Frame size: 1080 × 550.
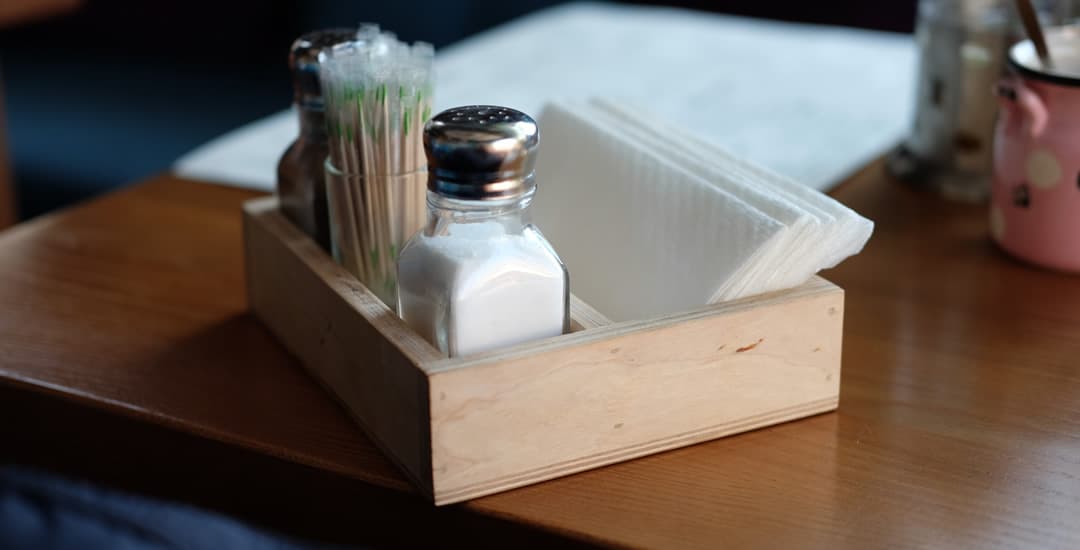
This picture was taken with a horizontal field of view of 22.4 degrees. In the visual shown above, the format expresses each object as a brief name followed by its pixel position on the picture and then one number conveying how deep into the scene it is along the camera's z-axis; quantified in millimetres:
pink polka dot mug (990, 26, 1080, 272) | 1252
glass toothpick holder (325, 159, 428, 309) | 1128
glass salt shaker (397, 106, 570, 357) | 1041
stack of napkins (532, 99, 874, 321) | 1098
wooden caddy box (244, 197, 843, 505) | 1050
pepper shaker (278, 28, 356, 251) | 1174
